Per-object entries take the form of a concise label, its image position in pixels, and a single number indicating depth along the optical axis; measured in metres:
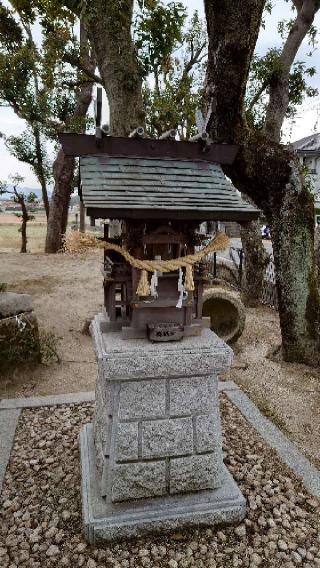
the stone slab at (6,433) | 4.26
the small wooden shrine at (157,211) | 3.05
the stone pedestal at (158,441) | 3.25
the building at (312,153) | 31.13
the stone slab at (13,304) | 6.20
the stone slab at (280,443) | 4.09
